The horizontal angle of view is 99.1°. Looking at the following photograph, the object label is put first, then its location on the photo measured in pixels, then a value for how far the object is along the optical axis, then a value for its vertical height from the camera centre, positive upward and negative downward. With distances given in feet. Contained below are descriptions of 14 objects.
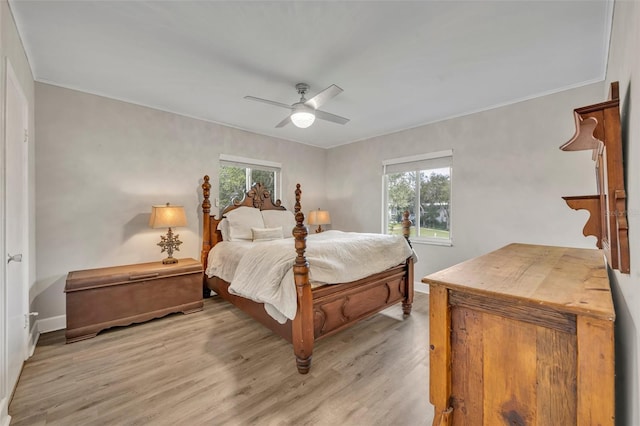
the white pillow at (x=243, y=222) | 12.64 -0.23
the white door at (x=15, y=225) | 5.91 -0.08
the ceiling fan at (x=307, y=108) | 8.20 +3.54
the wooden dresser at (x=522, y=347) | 2.72 -1.58
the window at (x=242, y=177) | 14.06 +2.26
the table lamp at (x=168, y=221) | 10.62 -0.10
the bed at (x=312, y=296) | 7.14 -2.66
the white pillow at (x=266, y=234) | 12.91 -0.81
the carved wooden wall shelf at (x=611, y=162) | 3.12 +0.59
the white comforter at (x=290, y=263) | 7.52 -1.51
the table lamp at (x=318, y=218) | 16.51 -0.12
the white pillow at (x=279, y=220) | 14.26 -0.17
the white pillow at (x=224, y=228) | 12.73 -0.48
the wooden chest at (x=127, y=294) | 8.69 -2.66
